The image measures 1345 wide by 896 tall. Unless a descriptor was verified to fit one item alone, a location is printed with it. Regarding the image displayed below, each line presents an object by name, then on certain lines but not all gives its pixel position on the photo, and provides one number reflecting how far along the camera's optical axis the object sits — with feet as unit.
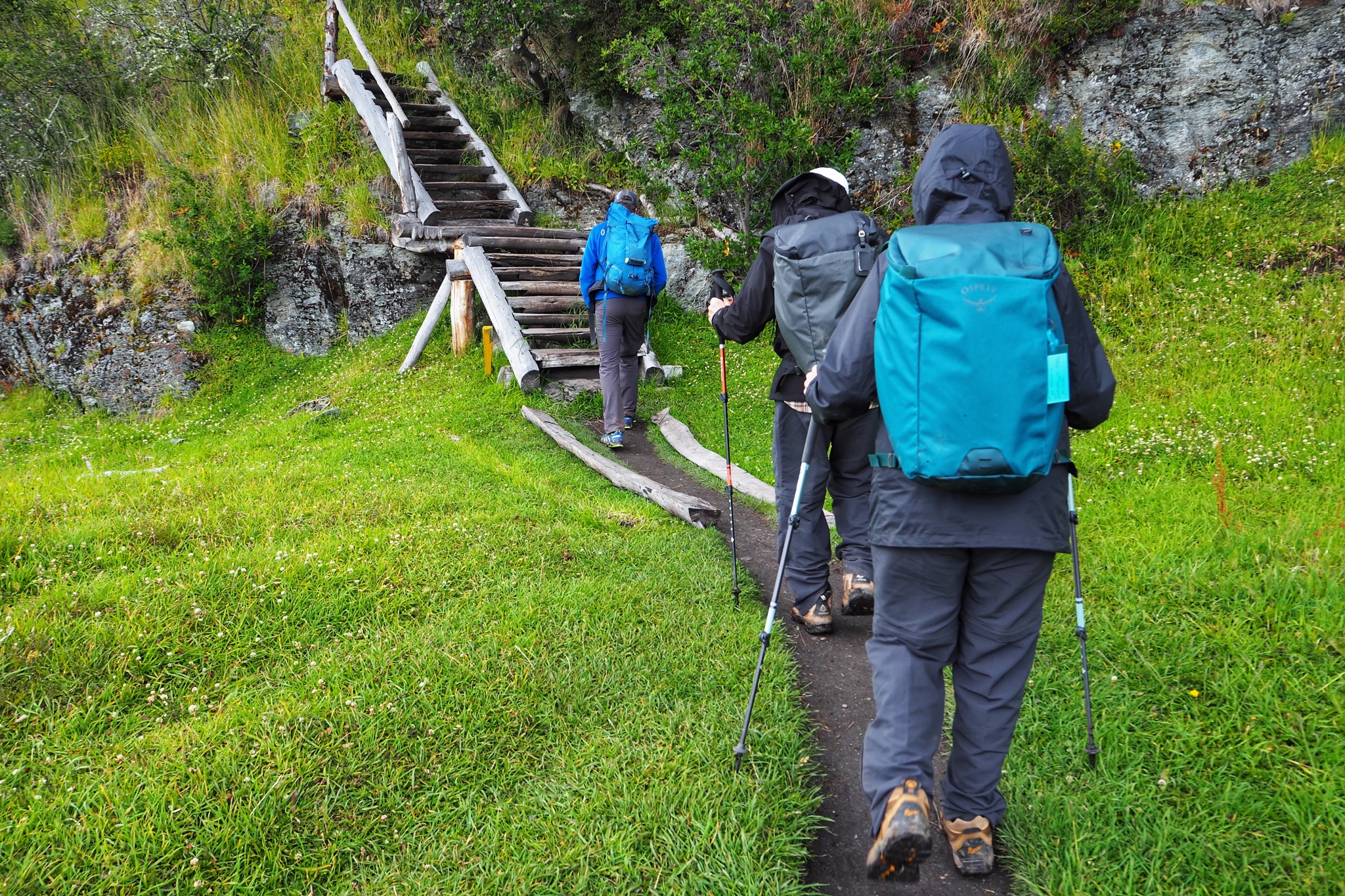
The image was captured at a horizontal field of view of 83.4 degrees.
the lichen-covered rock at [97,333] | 41.78
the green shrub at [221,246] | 41.24
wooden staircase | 33.40
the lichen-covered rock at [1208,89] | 26.13
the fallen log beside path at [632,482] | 19.51
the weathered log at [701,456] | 22.50
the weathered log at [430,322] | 37.27
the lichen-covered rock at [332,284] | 43.19
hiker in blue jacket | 26.63
